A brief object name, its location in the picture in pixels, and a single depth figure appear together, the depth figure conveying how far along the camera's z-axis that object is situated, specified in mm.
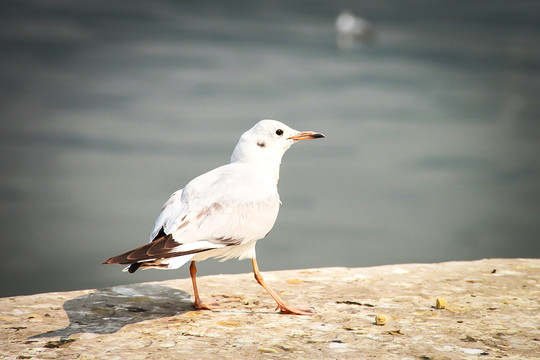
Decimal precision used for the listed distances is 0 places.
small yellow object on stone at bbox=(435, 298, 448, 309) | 7598
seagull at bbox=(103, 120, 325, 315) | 6578
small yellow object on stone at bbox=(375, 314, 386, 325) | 6937
